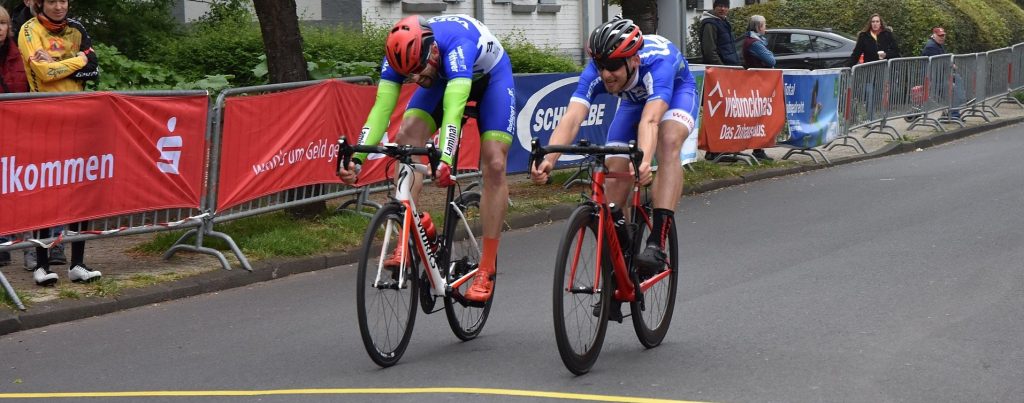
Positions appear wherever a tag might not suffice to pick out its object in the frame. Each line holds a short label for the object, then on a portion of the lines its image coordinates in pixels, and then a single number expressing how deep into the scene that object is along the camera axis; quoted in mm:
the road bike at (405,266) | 6895
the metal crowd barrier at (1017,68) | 27984
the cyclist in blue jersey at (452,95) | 7152
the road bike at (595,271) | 6578
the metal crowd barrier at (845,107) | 20047
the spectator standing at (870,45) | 24594
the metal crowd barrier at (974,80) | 24453
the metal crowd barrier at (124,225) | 9211
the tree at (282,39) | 12594
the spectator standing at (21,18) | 11445
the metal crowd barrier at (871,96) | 20562
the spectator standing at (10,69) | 10406
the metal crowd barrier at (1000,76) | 26344
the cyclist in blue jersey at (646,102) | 7074
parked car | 30219
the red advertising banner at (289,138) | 10898
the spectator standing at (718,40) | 20672
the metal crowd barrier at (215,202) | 10656
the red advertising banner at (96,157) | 9078
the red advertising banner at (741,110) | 17109
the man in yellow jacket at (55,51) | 10305
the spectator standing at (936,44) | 25859
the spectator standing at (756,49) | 21031
